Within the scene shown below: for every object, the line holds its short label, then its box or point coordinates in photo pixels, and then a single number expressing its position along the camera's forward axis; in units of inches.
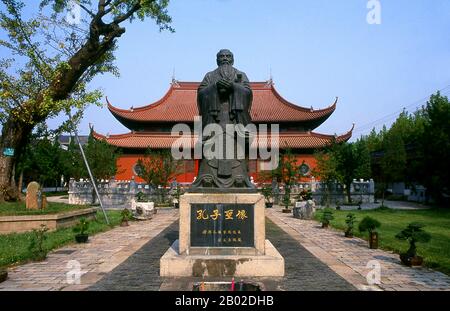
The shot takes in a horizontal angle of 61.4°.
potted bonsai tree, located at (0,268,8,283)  252.6
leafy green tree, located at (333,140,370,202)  1091.9
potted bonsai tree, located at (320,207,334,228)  596.6
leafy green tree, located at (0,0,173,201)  546.9
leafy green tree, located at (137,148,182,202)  1131.9
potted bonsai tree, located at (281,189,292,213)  906.1
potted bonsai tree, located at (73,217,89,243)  432.6
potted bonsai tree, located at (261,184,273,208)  1065.1
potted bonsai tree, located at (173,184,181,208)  1065.6
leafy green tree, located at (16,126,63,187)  1770.4
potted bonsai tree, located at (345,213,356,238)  494.9
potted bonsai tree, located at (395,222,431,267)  311.3
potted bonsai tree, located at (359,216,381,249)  408.2
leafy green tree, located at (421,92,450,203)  1034.2
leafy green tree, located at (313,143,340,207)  1120.2
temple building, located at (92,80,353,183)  1441.9
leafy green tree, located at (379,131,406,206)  1331.2
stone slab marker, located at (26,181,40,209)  549.6
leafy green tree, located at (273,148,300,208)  1169.4
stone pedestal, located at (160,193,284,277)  263.4
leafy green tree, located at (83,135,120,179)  1132.5
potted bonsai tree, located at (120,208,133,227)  618.8
